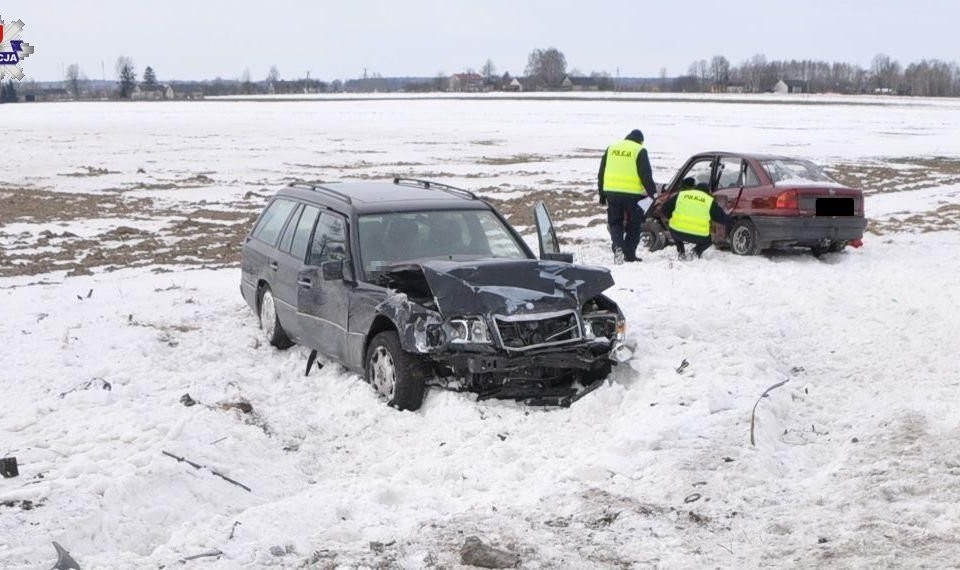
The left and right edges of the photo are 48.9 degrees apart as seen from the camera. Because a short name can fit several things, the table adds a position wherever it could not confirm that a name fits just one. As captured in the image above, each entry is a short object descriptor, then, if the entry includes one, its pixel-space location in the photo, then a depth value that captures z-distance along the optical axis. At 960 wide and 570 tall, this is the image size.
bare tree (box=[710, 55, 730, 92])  162.75
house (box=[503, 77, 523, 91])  167.88
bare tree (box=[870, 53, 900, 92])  174.25
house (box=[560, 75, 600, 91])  174.50
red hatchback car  13.66
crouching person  13.41
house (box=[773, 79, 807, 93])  163.88
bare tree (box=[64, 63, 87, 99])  179.00
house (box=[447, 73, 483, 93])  181.38
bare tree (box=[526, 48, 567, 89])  185.00
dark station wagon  7.42
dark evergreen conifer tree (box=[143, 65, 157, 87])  183.77
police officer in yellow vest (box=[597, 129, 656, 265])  13.86
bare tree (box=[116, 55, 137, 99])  163.19
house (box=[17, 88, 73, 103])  133.68
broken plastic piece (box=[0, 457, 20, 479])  5.86
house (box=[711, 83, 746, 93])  157.84
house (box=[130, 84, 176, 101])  154.91
